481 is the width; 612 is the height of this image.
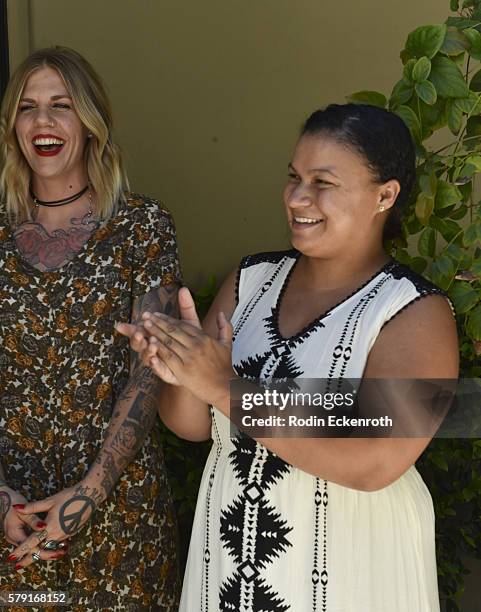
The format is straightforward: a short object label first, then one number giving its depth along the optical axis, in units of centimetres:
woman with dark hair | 193
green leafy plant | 219
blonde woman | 244
